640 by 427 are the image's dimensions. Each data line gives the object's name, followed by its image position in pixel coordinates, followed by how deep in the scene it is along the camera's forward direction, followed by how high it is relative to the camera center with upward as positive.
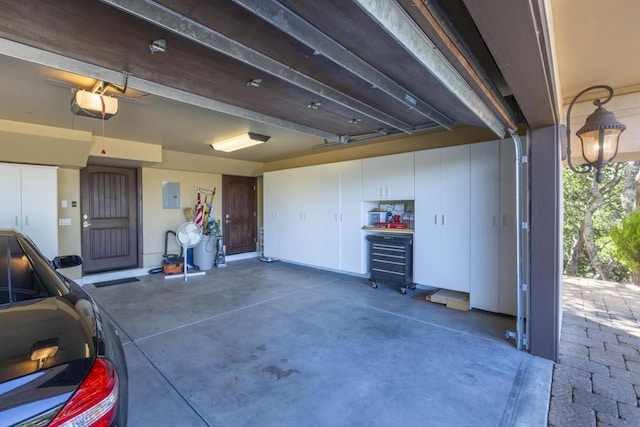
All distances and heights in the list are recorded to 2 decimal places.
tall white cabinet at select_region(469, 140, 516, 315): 3.51 -0.20
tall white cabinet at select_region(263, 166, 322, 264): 5.95 -0.02
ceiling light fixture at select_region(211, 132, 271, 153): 4.59 +1.21
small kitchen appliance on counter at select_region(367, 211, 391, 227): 5.21 -0.08
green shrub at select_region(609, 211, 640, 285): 4.82 -0.52
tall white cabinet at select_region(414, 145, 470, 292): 3.92 -0.08
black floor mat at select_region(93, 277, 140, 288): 5.12 -1.24
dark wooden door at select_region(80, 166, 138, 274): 5.42 -0.07
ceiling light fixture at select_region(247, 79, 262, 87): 2.41 +1.10
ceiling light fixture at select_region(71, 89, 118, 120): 2.72 +1.06
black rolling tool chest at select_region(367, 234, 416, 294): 4.52 -0.76
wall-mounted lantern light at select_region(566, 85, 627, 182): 2.31 +0.61
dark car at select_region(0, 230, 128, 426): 0.79 -0.46
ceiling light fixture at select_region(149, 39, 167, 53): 1.83 +1.07
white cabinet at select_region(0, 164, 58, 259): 4.14 +0.19
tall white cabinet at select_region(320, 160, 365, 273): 5.22 -0.08
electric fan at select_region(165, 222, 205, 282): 5.62 -0.44
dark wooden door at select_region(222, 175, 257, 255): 7.43 +0.01
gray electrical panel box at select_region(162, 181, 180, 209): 6.36 +0.42
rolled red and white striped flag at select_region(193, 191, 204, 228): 6.28 -0.04
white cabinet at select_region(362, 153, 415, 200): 4.52 +0.58
